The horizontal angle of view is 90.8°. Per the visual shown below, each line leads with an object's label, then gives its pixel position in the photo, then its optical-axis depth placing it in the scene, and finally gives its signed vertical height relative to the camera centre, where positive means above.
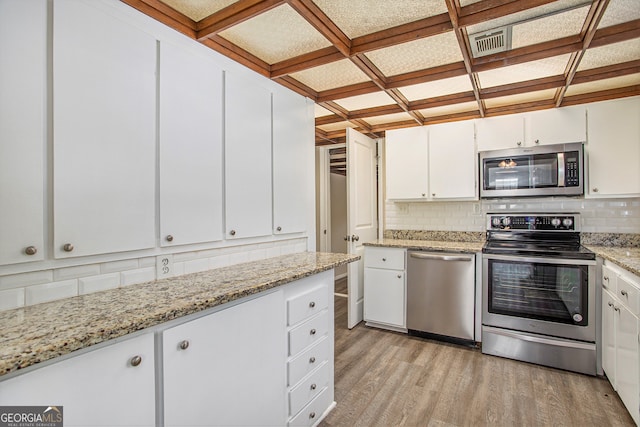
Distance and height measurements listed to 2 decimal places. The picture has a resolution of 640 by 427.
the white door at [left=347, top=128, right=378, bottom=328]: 3.39 +0.09
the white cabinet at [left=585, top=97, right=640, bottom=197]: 2.56 +0.53
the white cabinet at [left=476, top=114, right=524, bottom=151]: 2.94 +0.77
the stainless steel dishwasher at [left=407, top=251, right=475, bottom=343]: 2.88 -0.78
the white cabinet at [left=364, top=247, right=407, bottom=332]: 3.22 -0.79
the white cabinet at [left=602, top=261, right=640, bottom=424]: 1.77 -0.77
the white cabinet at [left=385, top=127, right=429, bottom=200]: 3.40 +0.54
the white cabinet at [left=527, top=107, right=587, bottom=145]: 2.72 +0.76
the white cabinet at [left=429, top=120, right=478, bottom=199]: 3.16 +0.53
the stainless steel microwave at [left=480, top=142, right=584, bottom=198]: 2.71 +0.38
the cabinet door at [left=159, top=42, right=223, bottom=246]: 1.57 +0.35
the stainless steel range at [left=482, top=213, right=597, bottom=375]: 2.43 -0.71
